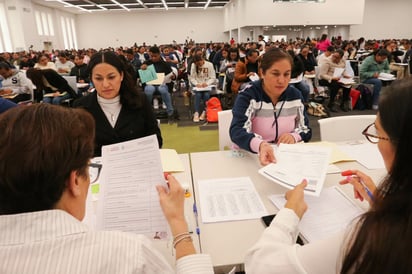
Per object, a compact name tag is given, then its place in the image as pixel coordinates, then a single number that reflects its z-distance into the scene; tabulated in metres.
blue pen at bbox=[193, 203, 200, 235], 1.17
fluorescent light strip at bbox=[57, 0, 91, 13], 16.34
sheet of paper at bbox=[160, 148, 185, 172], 1.73
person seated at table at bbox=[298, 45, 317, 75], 6.87
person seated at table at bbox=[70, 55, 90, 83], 6.99
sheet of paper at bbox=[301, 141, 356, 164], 1.75
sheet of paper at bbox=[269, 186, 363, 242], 1.12
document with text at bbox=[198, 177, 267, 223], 1.26
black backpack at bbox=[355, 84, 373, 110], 6.12
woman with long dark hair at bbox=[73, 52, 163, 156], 2.09
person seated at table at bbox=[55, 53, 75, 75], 8.21
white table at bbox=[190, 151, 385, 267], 1.07
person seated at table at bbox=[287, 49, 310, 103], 5.48
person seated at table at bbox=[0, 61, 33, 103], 5.30
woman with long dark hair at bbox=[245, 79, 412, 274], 0.59
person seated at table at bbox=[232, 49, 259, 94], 5.97
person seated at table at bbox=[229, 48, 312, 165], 2.00
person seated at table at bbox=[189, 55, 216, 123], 5.90
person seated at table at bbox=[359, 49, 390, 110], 6.19
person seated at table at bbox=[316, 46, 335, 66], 6.55
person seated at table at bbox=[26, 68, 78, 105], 5.48
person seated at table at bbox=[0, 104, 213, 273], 0.62
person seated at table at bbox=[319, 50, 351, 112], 6.11
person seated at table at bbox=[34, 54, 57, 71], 7.49
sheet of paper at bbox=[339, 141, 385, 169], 1.70
